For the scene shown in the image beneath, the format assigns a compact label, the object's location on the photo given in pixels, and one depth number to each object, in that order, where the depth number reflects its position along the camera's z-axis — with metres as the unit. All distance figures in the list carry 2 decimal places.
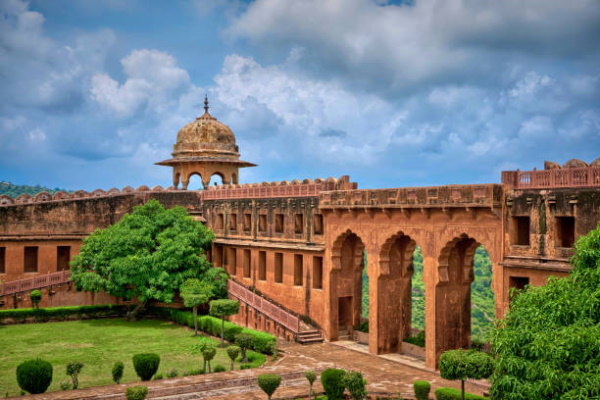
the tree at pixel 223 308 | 29.44
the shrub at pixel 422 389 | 20.20
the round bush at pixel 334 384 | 20.58
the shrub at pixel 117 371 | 22.00
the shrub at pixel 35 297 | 36.12
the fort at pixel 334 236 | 21.61
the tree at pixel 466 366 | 18.50
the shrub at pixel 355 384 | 20.16
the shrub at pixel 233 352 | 24.33
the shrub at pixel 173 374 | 22.72
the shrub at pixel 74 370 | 21.53
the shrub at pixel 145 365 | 22.42
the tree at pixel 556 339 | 14.36
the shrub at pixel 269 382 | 20.08
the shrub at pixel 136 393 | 19.05
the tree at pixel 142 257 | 34.47
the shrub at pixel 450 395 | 19.23
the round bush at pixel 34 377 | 20.75
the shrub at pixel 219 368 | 23.89
